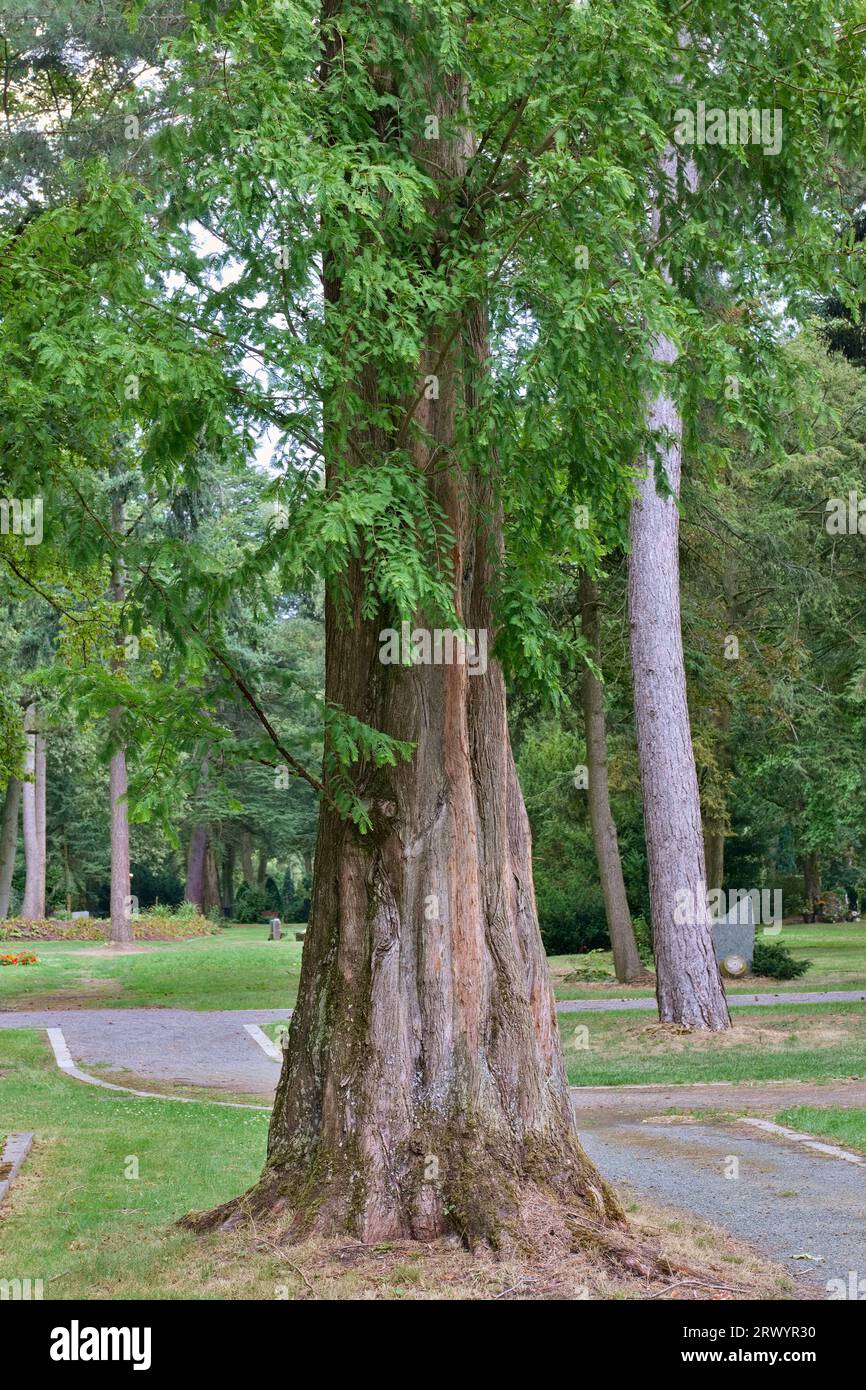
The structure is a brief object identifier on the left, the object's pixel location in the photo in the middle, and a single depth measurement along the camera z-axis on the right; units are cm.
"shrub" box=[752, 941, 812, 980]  2638
